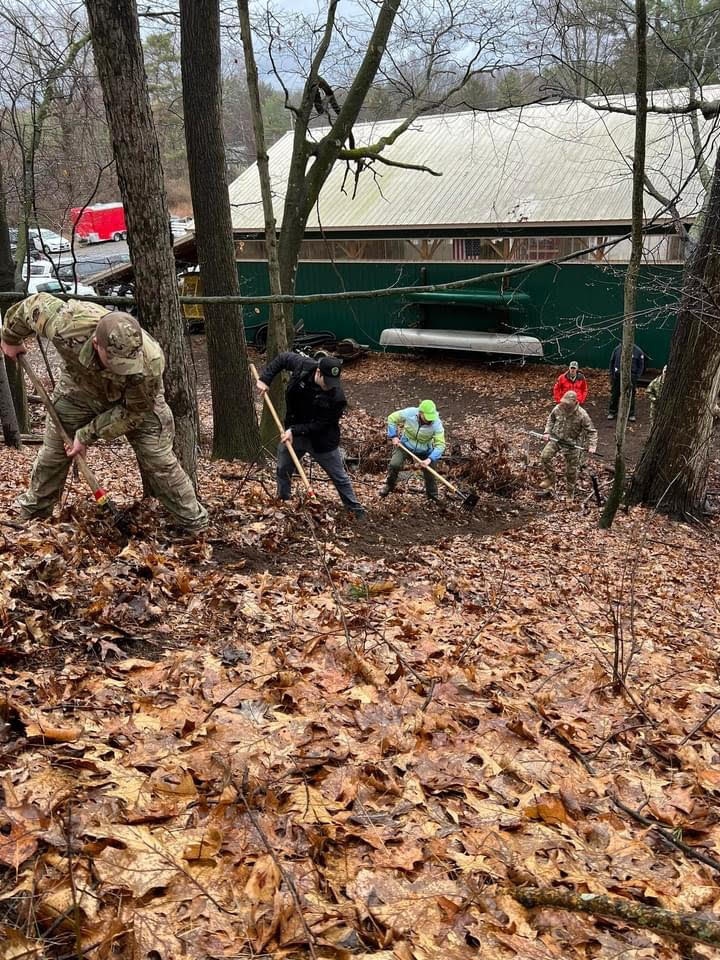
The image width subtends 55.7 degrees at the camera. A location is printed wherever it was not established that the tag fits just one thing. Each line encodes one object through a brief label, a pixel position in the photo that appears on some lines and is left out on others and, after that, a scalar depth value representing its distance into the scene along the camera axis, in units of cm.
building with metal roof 1798
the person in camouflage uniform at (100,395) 485
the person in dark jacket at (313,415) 757
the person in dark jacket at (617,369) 1493
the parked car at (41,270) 2862
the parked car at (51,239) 3684
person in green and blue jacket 922
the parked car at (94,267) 3253
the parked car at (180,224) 3670
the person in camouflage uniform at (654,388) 1261
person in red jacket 1256
